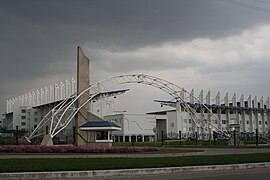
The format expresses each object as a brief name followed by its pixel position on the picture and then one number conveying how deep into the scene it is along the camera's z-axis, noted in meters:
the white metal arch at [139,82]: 44.80
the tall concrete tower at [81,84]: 40.84
